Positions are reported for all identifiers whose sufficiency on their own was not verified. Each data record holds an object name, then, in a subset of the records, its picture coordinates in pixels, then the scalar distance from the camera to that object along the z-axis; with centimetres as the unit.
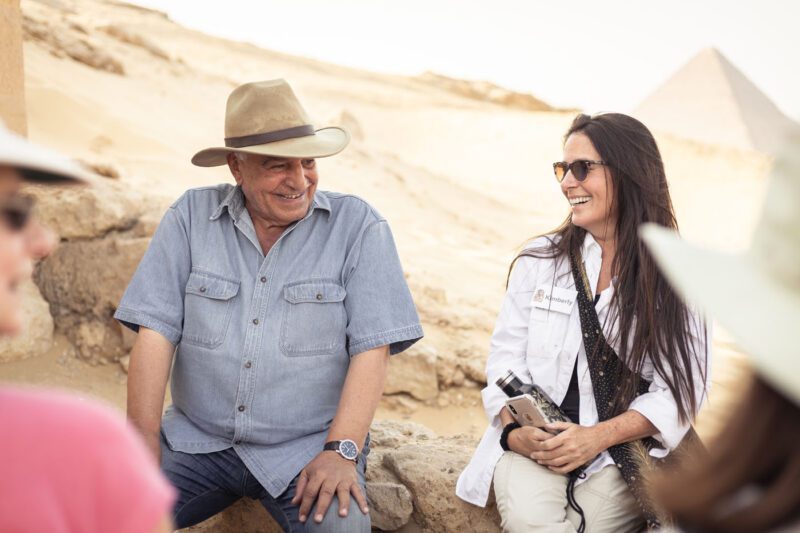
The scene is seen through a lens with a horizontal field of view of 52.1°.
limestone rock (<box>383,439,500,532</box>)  328
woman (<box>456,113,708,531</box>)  290
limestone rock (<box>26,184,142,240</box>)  541
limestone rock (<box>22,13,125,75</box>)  1419
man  305
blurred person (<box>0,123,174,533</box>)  123
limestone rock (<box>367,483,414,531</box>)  333
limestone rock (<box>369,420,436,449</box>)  396
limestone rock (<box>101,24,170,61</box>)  1880
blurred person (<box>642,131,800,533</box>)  105
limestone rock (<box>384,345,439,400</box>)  579
